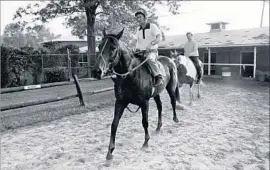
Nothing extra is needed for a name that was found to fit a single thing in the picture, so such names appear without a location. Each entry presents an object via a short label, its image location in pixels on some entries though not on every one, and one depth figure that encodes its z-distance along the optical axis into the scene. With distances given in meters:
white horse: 9.77
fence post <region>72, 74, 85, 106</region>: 9.17
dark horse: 3.90
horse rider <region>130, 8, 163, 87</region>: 5.20
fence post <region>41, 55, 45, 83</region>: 16.94
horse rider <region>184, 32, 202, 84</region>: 10.63
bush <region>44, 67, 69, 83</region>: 17.63
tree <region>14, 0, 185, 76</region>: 19.17
